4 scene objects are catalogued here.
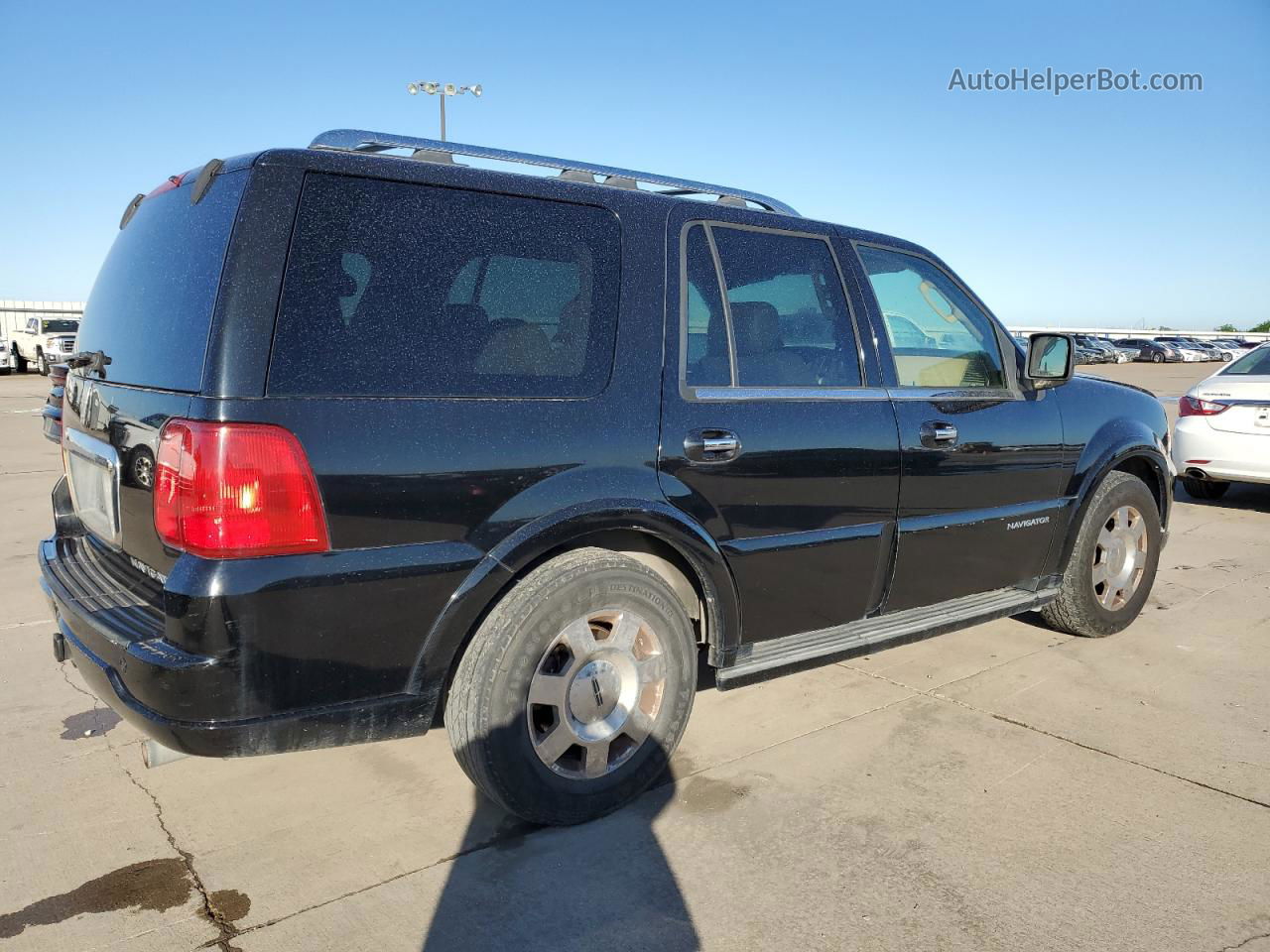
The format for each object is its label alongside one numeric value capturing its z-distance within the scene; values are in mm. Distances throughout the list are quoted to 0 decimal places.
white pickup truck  29812
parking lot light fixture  23078
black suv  2348
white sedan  7828
